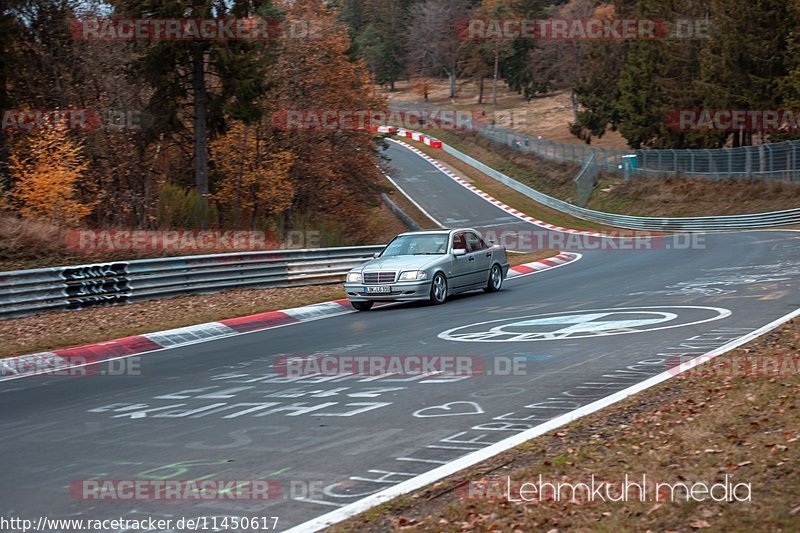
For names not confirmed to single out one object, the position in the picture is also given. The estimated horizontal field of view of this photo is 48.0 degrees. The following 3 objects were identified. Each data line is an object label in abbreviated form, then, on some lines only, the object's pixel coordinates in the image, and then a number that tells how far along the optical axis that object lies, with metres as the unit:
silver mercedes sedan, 17.45
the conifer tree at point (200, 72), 28.45
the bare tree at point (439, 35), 119.50
